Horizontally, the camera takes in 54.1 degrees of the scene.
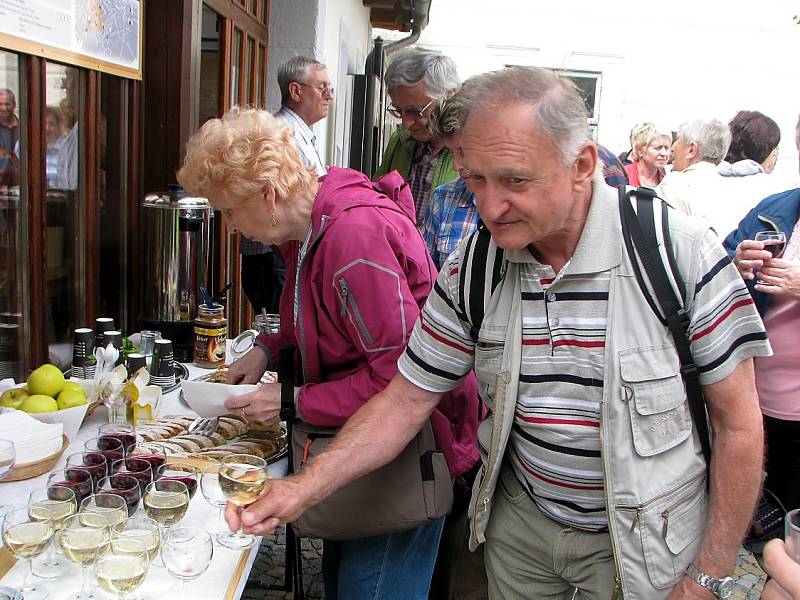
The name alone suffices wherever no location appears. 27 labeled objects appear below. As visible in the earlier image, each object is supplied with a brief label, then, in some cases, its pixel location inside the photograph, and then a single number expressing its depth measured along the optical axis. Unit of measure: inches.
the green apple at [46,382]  85.9
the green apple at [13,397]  83.7
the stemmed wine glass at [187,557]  58.3
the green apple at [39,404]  82.1
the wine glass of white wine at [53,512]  58.2
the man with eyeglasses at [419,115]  148.3
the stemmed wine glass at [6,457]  70.0
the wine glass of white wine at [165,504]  63.7
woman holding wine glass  110.9
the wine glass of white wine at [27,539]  56.0
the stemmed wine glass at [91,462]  69.5
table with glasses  57.1
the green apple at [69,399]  85.0
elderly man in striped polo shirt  58.4
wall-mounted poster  104.0
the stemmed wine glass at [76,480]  65.9
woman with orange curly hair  74.5
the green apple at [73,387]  87.1
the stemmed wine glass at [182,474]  69.3
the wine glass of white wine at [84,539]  56.1
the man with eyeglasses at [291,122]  179.2
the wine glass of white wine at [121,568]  53.8
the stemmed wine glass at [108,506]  60.3
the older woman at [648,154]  223.3
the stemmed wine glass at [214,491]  67.1
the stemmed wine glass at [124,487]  64.8
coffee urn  136.7
